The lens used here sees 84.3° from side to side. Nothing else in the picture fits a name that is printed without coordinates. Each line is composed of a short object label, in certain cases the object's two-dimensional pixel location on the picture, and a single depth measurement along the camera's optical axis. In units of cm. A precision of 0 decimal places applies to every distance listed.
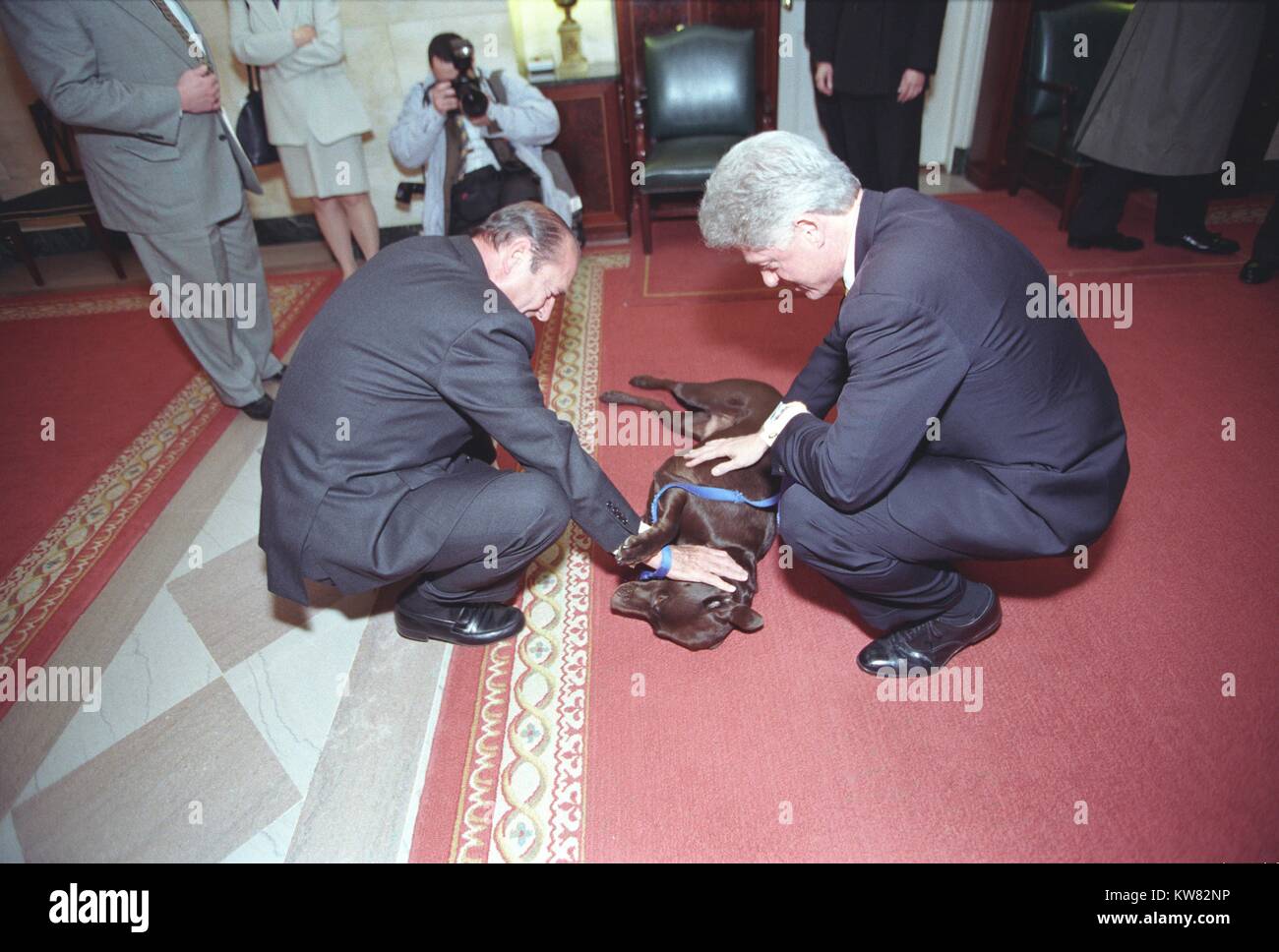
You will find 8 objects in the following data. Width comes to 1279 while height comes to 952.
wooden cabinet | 404
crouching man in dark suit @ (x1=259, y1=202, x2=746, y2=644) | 148
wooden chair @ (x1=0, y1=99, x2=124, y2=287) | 408
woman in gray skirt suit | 332
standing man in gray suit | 226
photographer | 333
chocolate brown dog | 176
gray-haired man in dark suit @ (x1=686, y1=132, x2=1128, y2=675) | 133
